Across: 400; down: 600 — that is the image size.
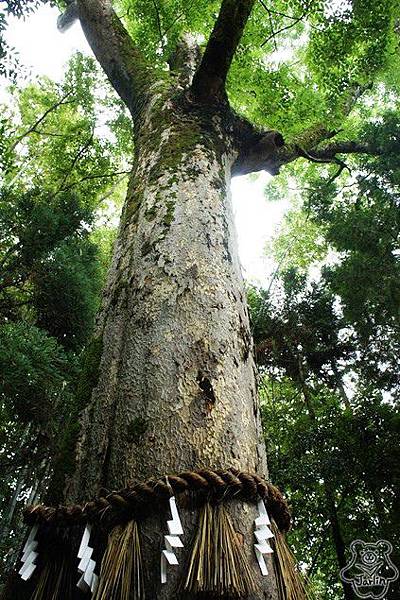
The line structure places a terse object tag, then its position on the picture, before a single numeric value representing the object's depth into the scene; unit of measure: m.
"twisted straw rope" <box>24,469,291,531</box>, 1.08
